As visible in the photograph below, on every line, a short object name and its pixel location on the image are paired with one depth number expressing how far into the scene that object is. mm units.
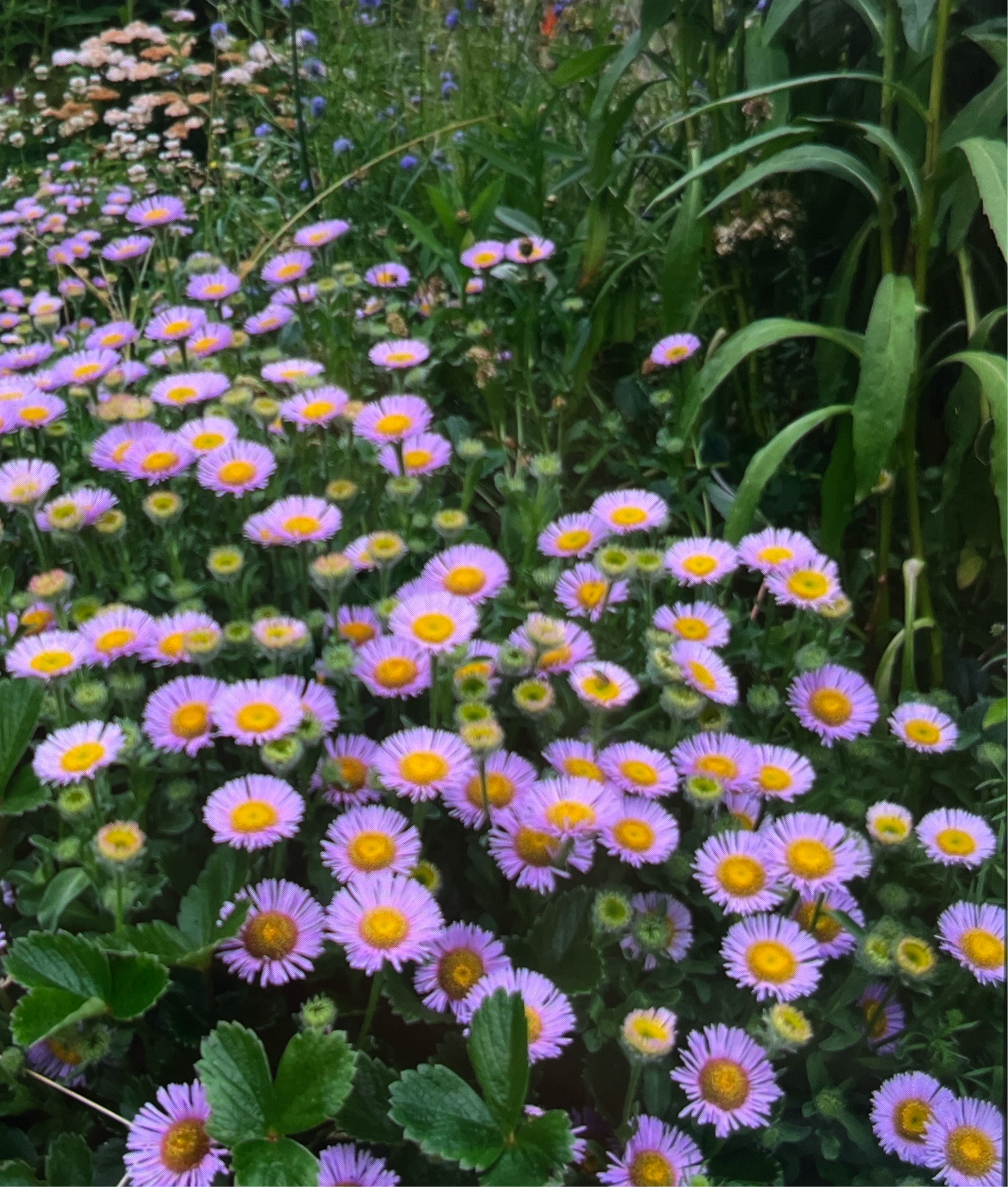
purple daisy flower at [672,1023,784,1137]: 685
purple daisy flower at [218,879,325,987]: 723
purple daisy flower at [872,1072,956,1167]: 719
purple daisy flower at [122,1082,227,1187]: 638
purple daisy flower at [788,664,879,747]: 932
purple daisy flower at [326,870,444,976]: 692
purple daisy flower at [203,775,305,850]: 744
